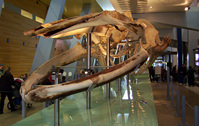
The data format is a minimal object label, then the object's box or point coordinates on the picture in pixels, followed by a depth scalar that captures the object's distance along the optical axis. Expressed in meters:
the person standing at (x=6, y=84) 4.61
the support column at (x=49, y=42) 6.45
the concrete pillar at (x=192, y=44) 13.24
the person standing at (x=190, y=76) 10.44
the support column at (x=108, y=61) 4.57
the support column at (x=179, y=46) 12.88
